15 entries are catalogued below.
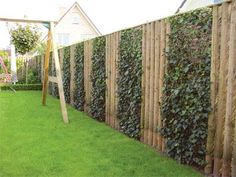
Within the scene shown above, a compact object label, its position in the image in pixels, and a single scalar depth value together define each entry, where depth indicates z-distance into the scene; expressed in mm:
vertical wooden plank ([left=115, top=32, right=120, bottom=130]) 4529
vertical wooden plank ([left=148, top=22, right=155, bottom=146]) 3571
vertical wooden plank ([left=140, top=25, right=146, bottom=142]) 3737
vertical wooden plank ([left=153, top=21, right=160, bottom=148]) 3461
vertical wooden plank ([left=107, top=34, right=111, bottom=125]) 4851
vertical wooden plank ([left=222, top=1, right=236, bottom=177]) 2424
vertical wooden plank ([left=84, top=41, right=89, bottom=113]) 5968
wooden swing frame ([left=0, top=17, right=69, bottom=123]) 5266
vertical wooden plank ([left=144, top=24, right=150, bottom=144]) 3654
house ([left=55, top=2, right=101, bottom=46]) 26917
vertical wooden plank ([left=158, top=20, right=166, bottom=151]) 3332
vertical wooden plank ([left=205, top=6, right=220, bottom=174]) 2581
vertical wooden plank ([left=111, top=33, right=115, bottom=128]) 4733
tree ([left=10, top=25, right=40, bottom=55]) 14535
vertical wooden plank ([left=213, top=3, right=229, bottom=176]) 2506
